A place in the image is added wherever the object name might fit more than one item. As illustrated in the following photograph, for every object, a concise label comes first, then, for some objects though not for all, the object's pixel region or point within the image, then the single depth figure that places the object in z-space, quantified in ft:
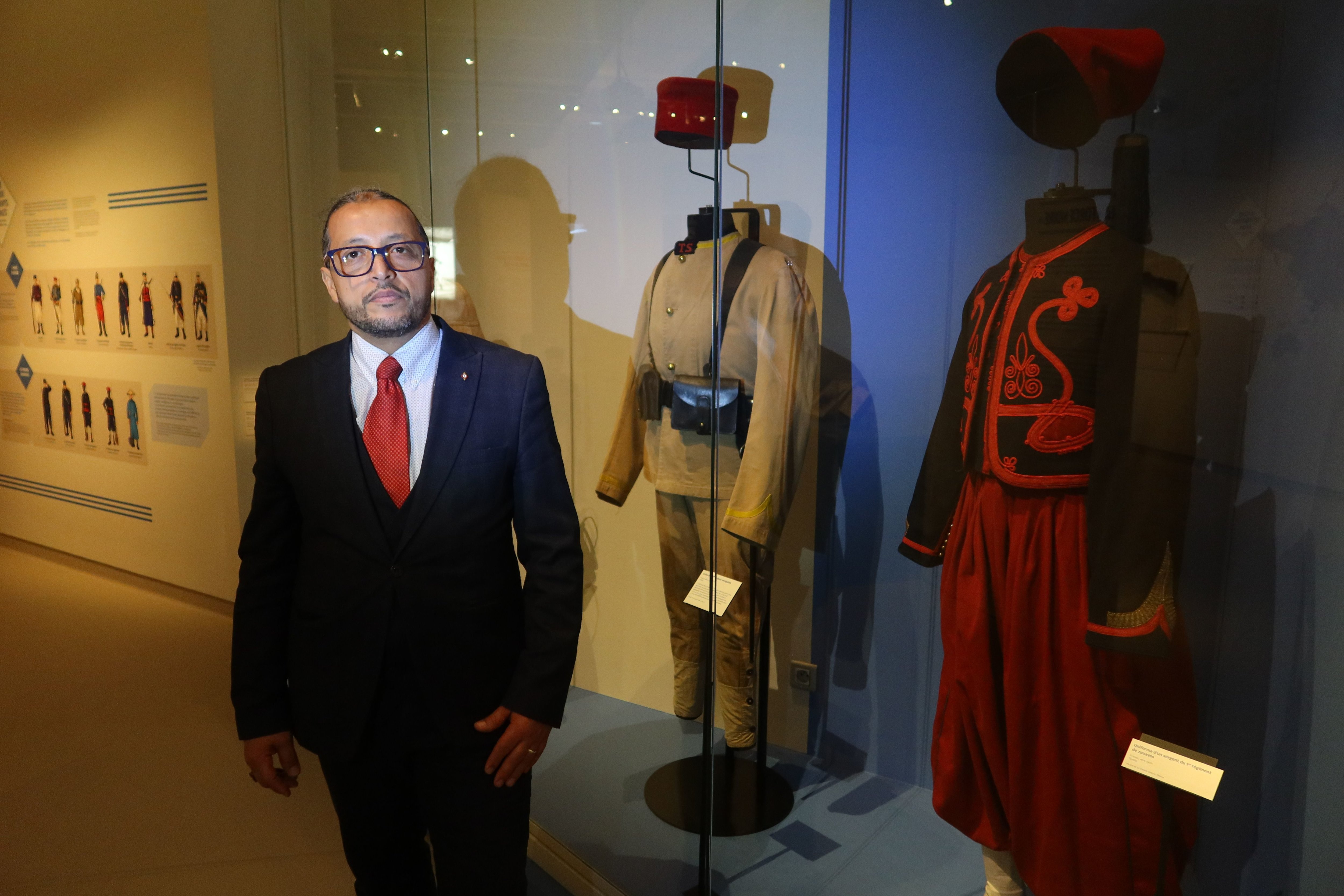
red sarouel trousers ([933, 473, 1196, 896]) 4.48
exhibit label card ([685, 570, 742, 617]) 6.08
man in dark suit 4.63
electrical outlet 7.07
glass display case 4.22
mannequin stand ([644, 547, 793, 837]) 6.96
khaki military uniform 6.14
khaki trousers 6.86
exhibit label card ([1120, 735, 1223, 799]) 4.16
